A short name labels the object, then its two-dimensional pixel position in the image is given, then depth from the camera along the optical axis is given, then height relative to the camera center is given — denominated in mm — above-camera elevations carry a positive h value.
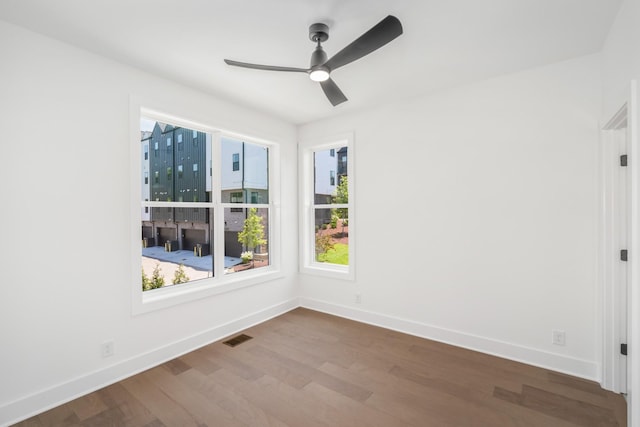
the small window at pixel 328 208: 3963 +49
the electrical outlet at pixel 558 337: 2559 -1132
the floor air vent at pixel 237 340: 3154 -1431
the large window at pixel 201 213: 2883 -4
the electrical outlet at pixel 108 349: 2412 -1142
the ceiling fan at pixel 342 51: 1684 +1045
